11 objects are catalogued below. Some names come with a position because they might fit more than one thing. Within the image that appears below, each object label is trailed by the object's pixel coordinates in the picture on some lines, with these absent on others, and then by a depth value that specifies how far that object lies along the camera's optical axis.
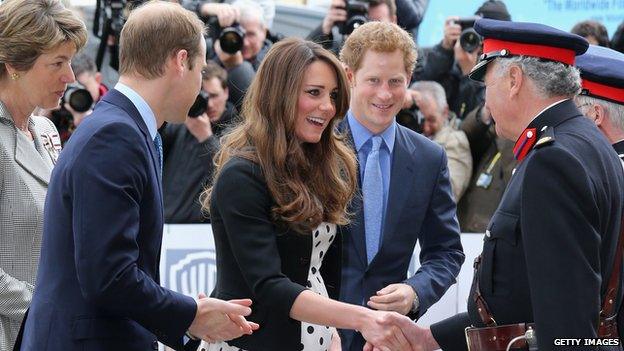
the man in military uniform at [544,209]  5.73
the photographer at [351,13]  14.28
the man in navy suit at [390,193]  8.33
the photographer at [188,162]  13.38
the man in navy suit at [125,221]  5.72
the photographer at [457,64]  14.44
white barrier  12.23
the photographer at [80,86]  14.23
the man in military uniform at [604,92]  7.60
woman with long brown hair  7.06
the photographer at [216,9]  14.42
